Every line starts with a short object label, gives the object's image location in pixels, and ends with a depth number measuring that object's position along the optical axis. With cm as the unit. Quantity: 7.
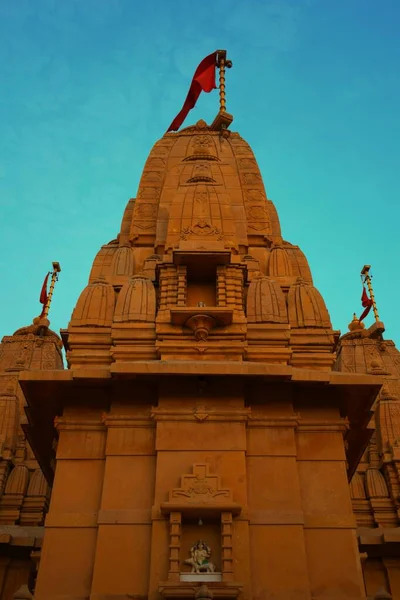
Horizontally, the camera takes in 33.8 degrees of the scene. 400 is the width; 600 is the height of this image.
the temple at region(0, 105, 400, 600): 1242
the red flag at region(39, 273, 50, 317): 3228
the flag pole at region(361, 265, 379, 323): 3521
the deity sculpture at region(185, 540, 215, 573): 1213
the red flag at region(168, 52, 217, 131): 2422
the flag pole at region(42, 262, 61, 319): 3278
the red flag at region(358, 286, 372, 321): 3482
